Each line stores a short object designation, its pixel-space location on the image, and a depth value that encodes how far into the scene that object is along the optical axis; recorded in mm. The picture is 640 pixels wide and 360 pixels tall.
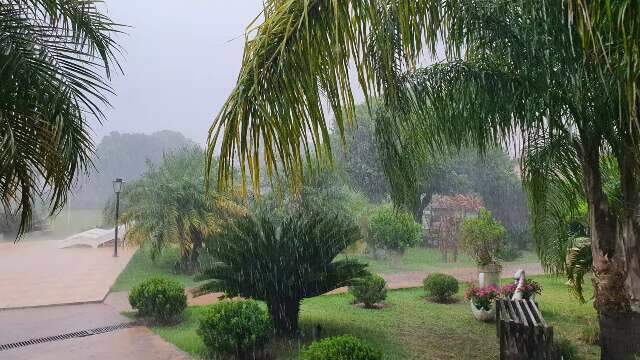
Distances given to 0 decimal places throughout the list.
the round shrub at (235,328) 5465
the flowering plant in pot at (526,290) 7359
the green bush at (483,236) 10445
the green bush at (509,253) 15883
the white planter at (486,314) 7406
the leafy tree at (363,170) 22703
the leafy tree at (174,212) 12102
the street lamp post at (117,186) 13638
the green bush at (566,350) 5406
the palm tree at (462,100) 1730
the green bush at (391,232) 15227
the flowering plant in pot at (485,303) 7379
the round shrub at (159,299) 7309
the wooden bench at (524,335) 4348
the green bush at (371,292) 8328
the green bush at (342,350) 4127
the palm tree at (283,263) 6172
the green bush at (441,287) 8969
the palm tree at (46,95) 3072
